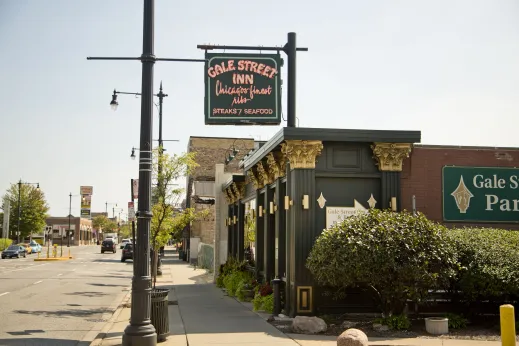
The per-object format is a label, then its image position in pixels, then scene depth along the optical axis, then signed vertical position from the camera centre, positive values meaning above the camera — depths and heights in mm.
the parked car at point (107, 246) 73125 -1515
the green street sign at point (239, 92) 13477 +3286
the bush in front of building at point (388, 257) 11773 -442
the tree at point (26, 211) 89312 +3473
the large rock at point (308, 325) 11898 -1841
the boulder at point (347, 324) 12430 -1918
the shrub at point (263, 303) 15000 -1792
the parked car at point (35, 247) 68438 -1627
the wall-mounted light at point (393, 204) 14031 +739
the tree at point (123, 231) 154200 +799
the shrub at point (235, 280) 19531 -1531
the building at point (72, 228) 128750 +1254
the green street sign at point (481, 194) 15070 +1065
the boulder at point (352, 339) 8820 -1574
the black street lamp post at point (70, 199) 114150 +6826
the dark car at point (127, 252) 49781 -1548
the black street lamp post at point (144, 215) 9695 +324
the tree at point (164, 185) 18234 +1544
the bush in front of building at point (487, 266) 11938 -631
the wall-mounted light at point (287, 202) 14010 +766
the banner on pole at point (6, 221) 77281 +1650
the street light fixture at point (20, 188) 81962 +6675
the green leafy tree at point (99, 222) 163750 +3300
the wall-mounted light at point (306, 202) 13602 +756
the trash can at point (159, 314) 11070 -1518
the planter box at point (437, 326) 11734 -1827
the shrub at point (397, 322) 12039 -1799
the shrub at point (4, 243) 71438 -1166
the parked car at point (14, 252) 55344 -1751
